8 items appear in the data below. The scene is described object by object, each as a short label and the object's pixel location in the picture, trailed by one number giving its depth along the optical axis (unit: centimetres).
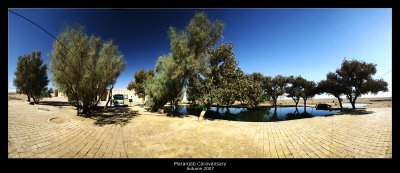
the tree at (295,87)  3162
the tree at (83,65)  830
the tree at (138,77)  3239
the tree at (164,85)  1142
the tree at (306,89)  2876
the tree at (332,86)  1589
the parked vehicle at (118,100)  2134
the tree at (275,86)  3353
